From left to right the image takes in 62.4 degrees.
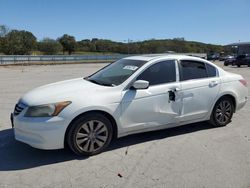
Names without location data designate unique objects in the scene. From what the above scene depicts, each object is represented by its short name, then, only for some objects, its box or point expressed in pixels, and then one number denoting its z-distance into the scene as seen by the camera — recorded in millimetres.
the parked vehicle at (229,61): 27848
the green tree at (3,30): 48707
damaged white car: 3072
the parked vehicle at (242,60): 25250
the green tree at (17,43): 45839
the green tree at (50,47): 56651
